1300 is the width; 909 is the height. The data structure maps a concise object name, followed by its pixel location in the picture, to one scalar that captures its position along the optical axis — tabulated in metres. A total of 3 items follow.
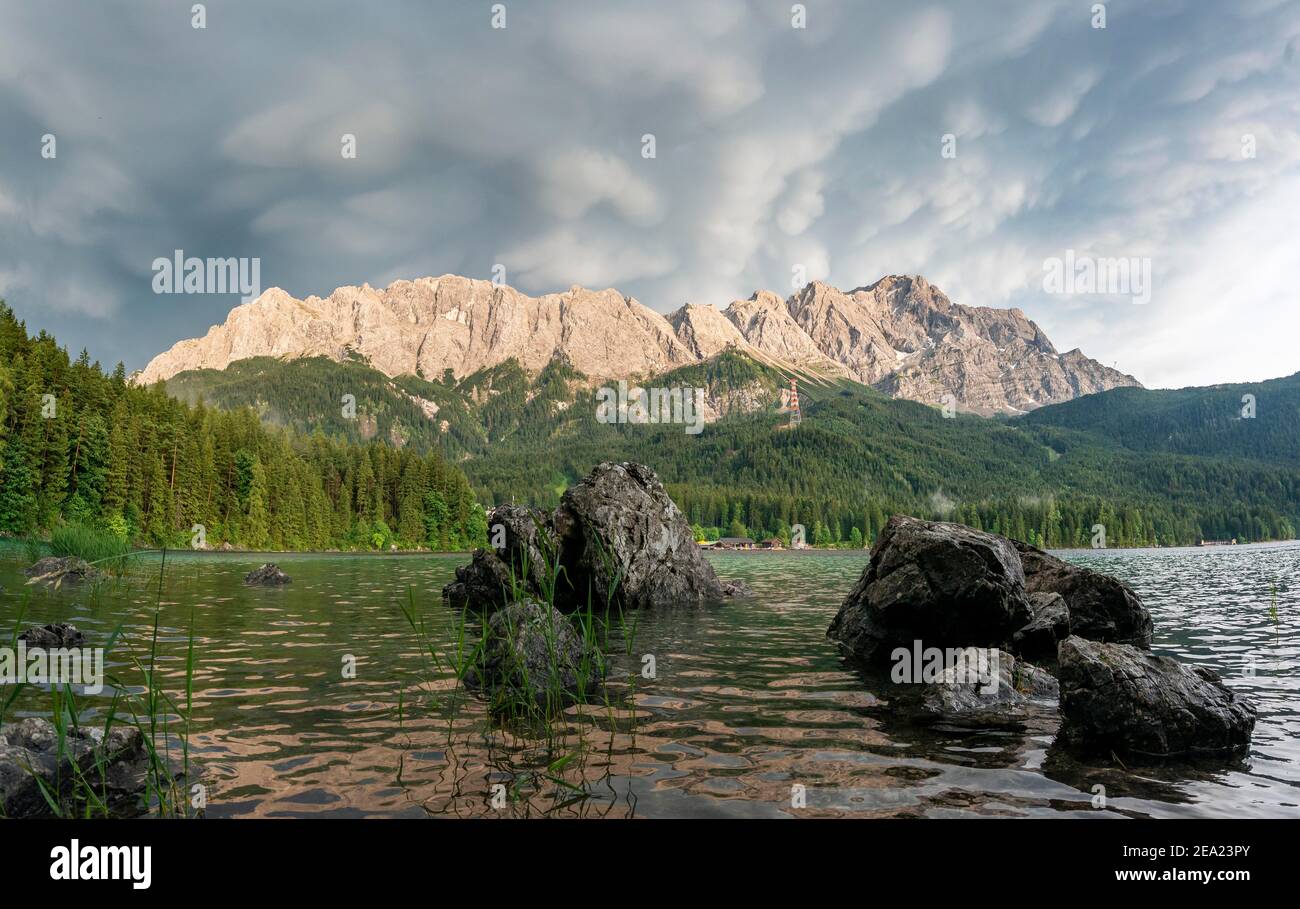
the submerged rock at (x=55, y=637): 16.80
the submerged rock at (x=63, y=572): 34.06
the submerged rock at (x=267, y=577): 43.41
